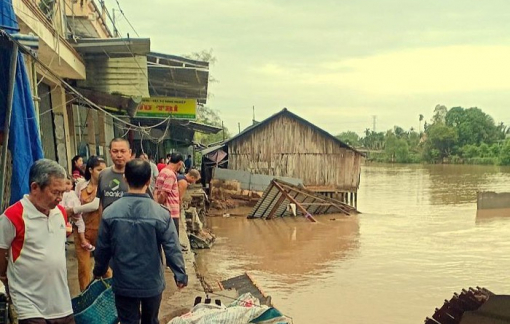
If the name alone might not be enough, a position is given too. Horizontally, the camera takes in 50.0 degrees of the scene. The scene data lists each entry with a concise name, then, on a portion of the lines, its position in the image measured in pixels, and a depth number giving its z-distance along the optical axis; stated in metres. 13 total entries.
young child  5.20
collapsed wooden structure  20.78
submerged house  25.45
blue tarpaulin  4.41
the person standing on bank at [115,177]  4.91
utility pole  14.03
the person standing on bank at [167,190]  6.66
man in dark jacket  3.34
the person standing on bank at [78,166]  7.91
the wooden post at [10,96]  4.09
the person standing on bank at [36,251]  2.89
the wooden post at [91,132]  13.12
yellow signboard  16.08
